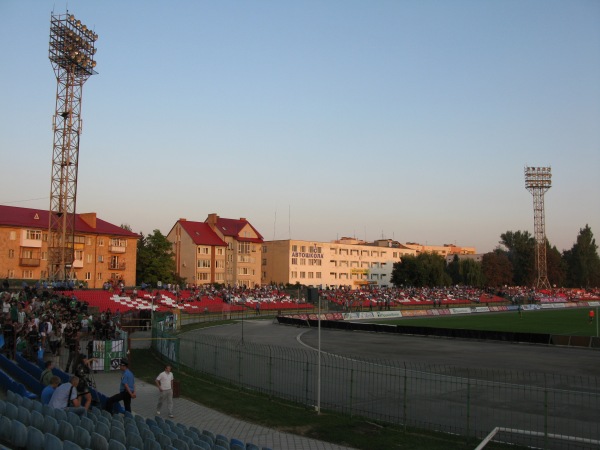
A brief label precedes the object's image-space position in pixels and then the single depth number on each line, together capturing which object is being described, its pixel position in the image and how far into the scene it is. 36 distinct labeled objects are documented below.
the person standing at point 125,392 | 13.74
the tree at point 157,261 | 80.44
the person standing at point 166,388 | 15.18
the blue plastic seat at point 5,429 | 9.23
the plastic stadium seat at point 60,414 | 10.38
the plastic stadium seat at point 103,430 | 9.63
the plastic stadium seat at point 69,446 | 8.17
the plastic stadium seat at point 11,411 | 10.23
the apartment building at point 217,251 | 90.31
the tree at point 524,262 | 135.75
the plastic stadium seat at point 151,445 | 8.90
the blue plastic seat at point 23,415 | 10.16
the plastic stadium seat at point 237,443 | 9.35
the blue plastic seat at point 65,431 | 9.48
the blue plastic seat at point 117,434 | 9.45
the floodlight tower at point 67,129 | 52.94
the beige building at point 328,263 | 105.75
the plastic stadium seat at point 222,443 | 9.28
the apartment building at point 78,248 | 64.12
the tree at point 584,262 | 140.25
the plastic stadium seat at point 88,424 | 9.93
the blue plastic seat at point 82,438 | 9.13
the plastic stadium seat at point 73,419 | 10.19
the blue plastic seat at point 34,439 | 8.77
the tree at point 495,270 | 127.50
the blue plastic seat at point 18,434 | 9.03
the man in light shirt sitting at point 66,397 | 11.68
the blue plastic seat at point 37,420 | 10.01
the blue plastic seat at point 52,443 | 8.29
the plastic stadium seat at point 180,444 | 8.84
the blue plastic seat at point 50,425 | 9.76
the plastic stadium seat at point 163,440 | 9.24
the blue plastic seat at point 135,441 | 9.23
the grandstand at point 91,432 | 8.88
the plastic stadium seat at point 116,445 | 8.58
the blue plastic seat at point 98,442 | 8.90
